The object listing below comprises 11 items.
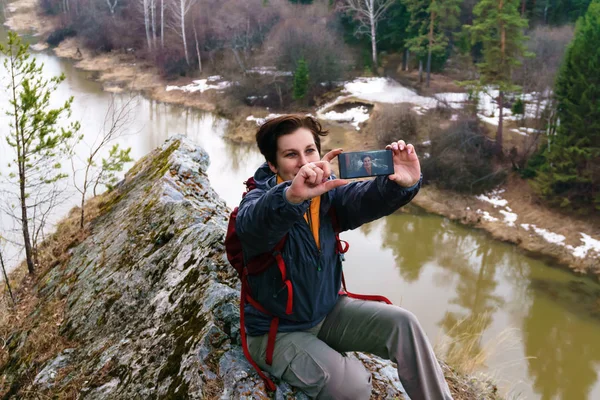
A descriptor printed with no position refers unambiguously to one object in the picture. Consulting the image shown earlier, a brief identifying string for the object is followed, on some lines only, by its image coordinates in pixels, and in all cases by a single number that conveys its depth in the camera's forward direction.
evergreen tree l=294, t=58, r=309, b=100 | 23.85
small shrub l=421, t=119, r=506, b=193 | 17.03
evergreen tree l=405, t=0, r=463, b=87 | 23.28
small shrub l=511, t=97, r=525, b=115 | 20.20
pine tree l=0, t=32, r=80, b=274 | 5.99
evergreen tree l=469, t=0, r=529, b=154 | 16.70
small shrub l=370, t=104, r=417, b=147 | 19.56
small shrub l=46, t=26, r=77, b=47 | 35.66
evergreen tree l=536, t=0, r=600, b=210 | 13.98
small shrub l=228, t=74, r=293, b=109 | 24.89
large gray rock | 2.52
